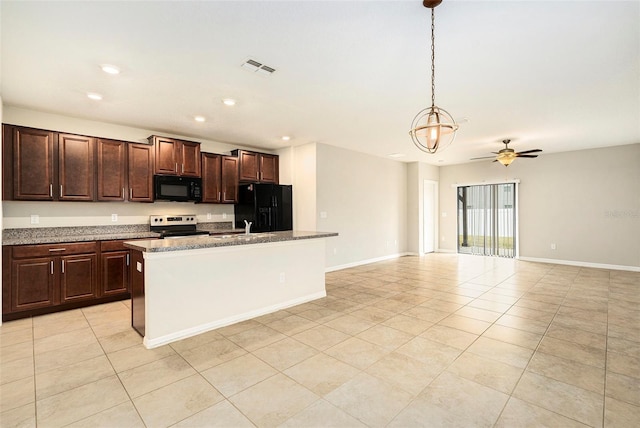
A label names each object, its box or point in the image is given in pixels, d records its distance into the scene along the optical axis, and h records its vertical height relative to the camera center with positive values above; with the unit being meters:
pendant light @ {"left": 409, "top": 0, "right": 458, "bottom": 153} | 2.48 +0.69
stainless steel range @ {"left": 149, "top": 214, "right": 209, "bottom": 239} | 4.77 -0.20
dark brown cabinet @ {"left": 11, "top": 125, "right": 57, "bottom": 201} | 3.66 +0.66
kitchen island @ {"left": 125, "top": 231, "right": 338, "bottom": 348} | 2.83 -0.73
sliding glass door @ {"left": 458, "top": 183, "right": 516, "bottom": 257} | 7.78 -0.23
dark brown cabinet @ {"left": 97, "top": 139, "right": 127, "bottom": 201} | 4.27 +0.65
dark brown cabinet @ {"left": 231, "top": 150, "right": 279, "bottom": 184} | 5.80 +0.93
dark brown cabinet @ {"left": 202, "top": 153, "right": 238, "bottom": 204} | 5.36 +0.63
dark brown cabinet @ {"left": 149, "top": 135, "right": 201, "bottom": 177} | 4.76 +0.93
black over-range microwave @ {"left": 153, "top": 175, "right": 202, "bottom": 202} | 4.73 +0.42
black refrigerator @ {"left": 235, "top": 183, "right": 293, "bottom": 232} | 5.57 +0.11
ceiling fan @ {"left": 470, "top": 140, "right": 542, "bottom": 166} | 5.63 +1.05
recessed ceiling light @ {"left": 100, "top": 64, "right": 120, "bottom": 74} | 2.80 +1.38
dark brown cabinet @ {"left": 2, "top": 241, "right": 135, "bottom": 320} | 3.49 -0.77
